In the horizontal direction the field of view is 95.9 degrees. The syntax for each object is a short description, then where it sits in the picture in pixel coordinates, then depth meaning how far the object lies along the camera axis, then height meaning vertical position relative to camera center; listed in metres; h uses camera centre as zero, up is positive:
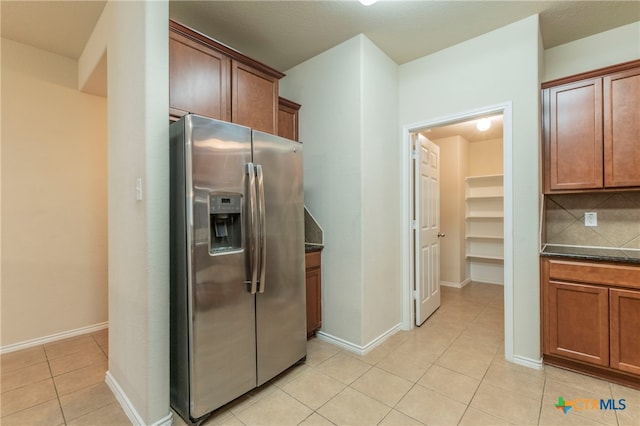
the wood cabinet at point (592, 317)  1.99 -0.79
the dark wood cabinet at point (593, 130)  2.14 +0.64
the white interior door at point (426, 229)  3.08 -0.20
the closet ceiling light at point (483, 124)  3.69 +1.13
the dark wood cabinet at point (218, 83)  2.00 +1.03
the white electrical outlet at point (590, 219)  2.55 -0.08
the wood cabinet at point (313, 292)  2.69 -0.76
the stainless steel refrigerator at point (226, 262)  1.65 -0.31
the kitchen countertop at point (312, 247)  2.66 -0.32
